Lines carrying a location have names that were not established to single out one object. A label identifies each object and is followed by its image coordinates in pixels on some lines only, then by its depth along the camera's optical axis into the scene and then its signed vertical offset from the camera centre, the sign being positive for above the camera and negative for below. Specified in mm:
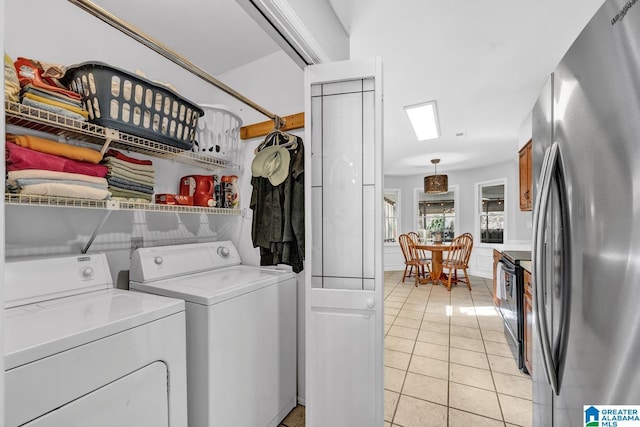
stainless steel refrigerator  529 -16
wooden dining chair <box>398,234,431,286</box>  5629 -776
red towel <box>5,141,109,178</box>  1104 +236
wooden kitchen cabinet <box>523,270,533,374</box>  2082 -798
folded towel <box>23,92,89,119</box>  1130 +486
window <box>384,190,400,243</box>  7389 +97
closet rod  1001 +749
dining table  5520 -934
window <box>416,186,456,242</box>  6910 +68
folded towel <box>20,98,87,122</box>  1120 +457
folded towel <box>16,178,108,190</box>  1110 +153
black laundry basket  1285 +580
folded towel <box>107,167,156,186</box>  1422 +222
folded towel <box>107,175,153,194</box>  1414 +175
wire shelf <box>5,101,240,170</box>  1114 +403
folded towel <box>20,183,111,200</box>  1125 +115
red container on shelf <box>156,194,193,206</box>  1721 +114
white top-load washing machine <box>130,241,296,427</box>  1303 -586
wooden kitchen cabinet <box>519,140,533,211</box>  3363 +516
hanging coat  1673 +4
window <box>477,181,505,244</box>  6133 +150
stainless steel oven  2264 -695
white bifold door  1441 -148
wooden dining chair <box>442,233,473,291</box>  5086 -701
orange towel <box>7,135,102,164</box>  1148 +306
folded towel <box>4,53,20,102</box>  1046 +512
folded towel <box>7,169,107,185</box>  1098 +179
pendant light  5227 +630
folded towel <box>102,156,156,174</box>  1421 +280
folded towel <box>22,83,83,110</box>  1133 +518
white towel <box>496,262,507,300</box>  2730 -686
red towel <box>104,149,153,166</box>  1465 +324
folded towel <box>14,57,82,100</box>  1146 +602
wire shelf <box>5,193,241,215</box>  1106 +65
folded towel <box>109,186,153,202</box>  1424 +127
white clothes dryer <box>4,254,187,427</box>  799 -436
